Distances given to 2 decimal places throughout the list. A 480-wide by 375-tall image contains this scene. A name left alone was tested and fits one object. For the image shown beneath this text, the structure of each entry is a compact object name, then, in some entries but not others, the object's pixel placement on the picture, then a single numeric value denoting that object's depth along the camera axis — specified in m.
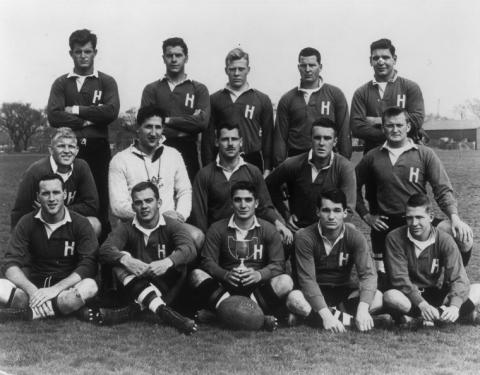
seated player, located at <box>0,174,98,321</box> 4.48
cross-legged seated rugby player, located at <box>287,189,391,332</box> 4.40
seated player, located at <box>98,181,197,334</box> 4.49
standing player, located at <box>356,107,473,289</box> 5.18
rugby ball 4.29
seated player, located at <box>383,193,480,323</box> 4.39
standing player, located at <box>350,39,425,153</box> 5.83
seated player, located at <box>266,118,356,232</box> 5.12
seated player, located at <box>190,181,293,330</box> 4.55
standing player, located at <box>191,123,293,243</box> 5.23
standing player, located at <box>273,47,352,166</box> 5.89
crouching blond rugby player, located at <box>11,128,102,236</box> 5.16
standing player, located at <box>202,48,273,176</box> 5.93
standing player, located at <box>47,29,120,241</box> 5.79
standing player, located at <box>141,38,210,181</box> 5.85
